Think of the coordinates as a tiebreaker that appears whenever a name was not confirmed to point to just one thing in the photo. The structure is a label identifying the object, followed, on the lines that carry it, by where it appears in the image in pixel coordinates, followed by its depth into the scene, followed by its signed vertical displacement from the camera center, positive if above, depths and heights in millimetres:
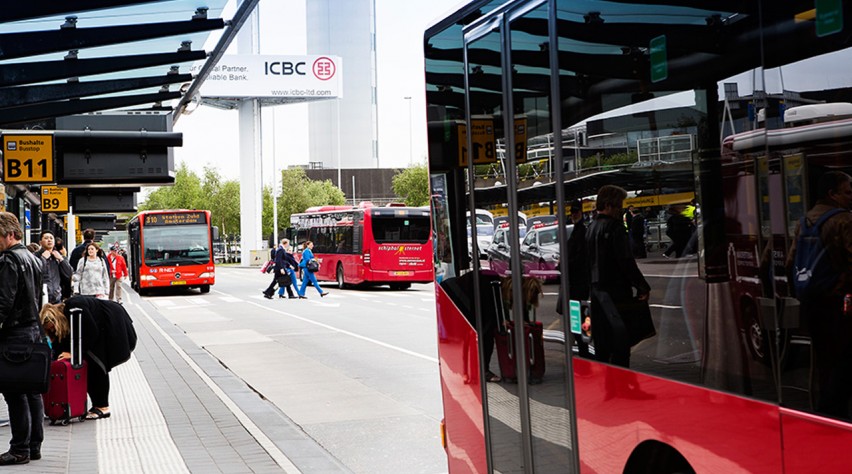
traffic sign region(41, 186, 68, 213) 26516 +1748
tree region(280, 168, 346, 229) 110000 +6727
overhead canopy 9609 +2342
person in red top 31453 -191
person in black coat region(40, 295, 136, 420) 9969 -622
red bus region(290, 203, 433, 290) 37969 +365
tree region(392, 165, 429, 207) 98188 +6626
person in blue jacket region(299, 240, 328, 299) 33244 -310
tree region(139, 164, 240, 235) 119562 +7641
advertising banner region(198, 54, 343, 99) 96062 +17223
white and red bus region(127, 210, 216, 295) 40750 +529
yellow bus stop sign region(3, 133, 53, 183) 15891 +1670
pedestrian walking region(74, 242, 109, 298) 20406 -133
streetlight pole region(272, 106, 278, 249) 90500 +5552
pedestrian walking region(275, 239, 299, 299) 32844 -138
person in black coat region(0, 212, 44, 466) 7664 -346
